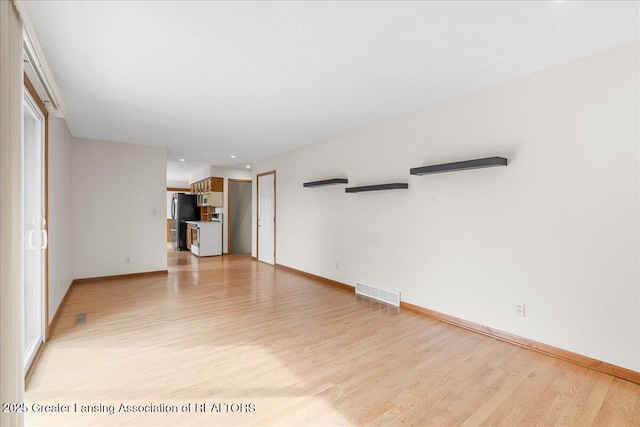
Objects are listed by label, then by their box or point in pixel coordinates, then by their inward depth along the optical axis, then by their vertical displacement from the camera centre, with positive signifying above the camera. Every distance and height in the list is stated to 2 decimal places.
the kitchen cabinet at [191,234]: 8.54 -0.57
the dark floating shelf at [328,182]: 4.83 +0.51
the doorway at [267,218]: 6.93 -0.09
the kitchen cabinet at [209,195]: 8.49 +0.55
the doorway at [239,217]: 8.97 -0.08
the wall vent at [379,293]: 4.06 -1.13
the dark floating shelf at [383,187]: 3.86 +0.34
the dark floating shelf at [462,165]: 2.87 +0.47
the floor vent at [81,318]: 3.40 -1.17
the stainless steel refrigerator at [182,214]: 9.52 +0.03
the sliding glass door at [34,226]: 2.76 -0.09
